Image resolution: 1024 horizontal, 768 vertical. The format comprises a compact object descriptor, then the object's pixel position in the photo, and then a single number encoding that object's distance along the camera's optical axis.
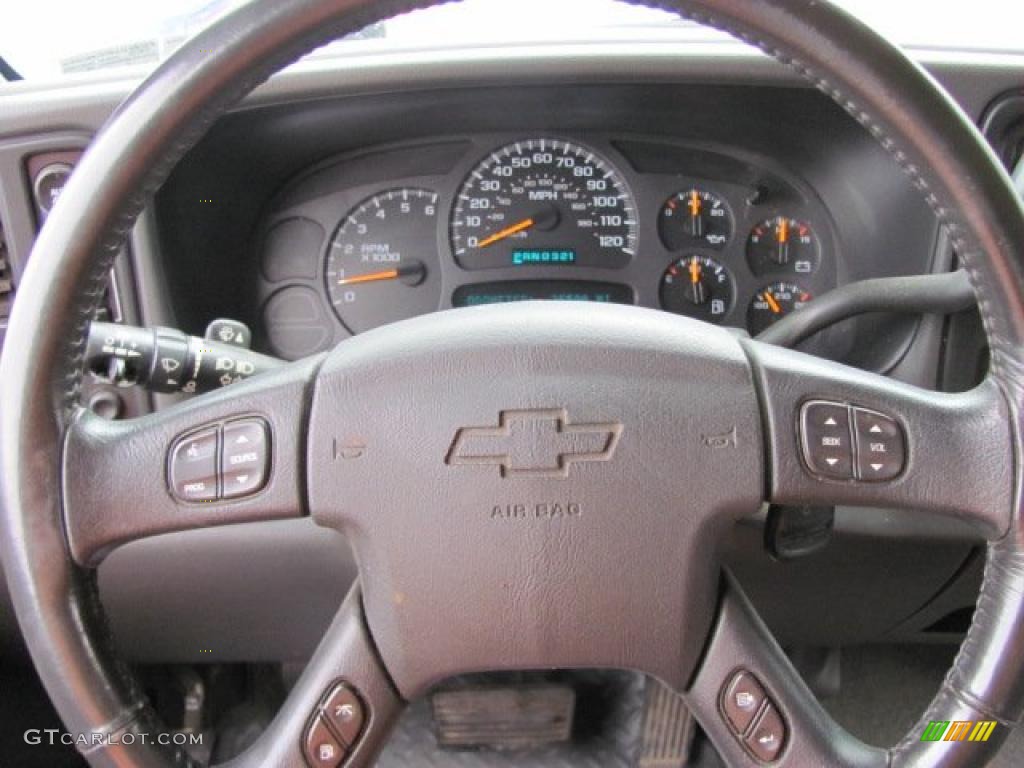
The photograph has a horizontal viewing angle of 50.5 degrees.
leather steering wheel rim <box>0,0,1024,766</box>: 0.74
